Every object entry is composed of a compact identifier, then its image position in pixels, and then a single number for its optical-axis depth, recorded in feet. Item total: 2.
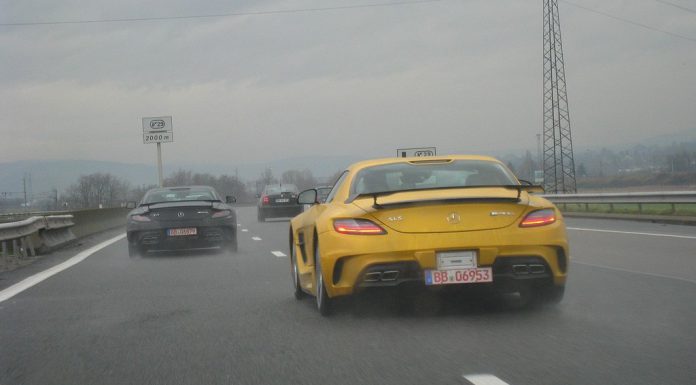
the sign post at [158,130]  160.76
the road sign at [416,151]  123.75
